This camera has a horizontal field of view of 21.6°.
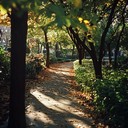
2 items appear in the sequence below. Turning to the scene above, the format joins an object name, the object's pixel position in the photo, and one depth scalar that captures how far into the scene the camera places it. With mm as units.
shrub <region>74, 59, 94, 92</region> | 13877
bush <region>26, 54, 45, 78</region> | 21072
